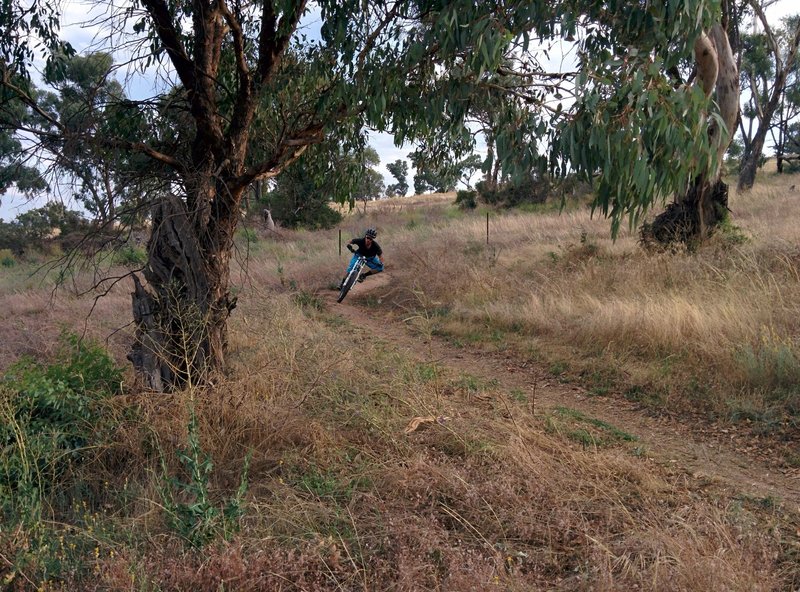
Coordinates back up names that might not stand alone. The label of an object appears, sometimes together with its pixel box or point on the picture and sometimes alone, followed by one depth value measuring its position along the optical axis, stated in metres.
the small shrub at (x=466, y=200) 29.75
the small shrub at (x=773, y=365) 5.23
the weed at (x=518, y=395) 5.79
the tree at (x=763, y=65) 21.42
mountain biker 11.91
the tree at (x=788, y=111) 33.41
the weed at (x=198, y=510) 3.24
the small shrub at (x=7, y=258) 27.26
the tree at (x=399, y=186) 60.48
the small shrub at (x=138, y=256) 13.01
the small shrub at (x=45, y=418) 4.03
